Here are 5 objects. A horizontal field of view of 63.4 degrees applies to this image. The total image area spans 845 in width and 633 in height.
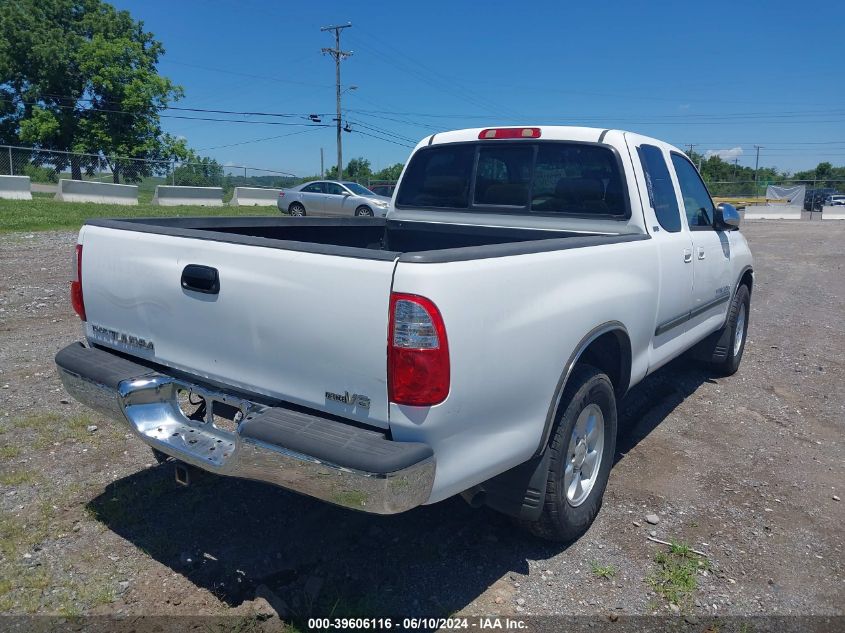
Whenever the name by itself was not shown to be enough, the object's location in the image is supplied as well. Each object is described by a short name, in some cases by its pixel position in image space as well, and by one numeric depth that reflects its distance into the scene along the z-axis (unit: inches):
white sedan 896.9
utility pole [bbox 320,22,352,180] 1780.3
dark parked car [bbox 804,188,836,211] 1716.3
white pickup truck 94.6
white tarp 1772.9
